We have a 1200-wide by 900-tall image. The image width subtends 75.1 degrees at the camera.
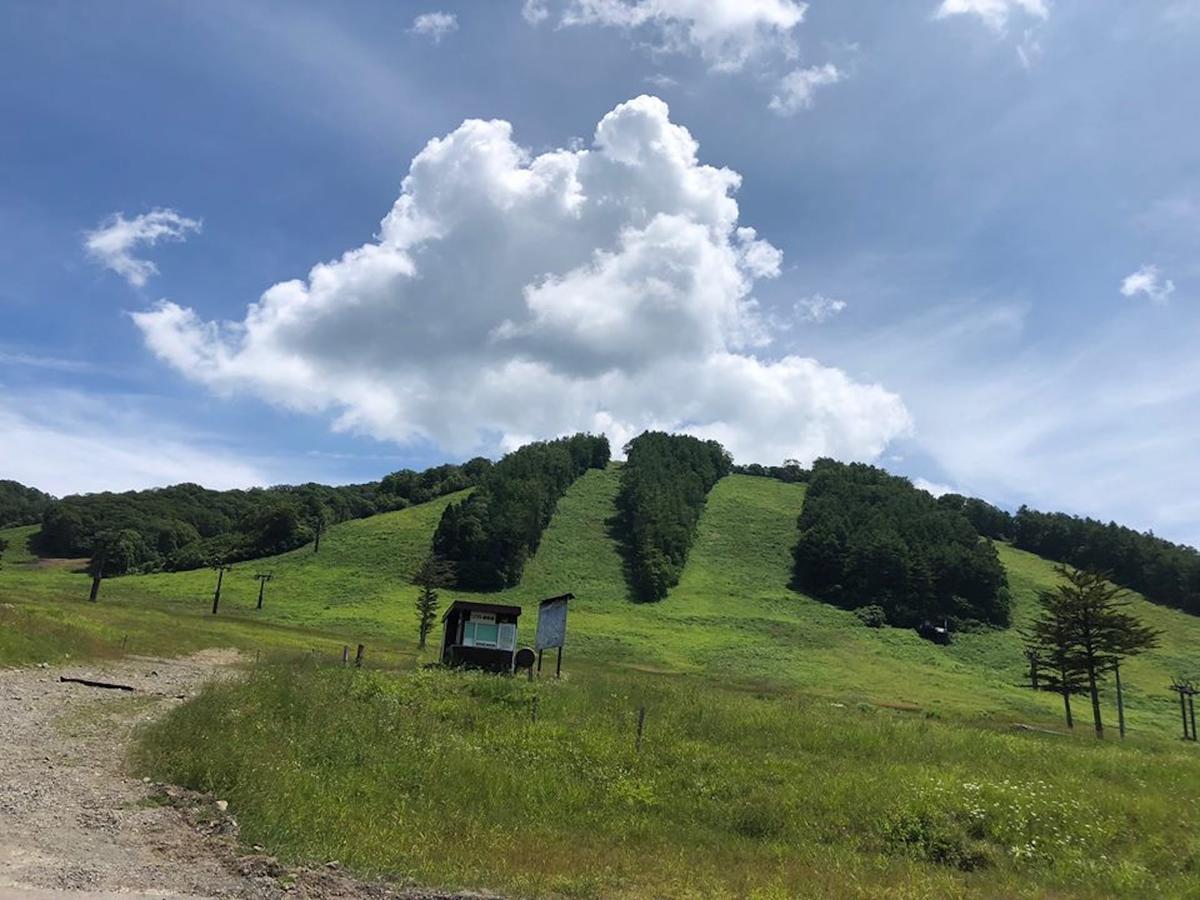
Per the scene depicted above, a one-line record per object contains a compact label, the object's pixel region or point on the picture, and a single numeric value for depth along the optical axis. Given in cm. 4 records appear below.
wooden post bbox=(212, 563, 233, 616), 8310
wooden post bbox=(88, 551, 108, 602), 7721
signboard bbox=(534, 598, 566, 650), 3203
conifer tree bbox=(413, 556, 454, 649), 6656
